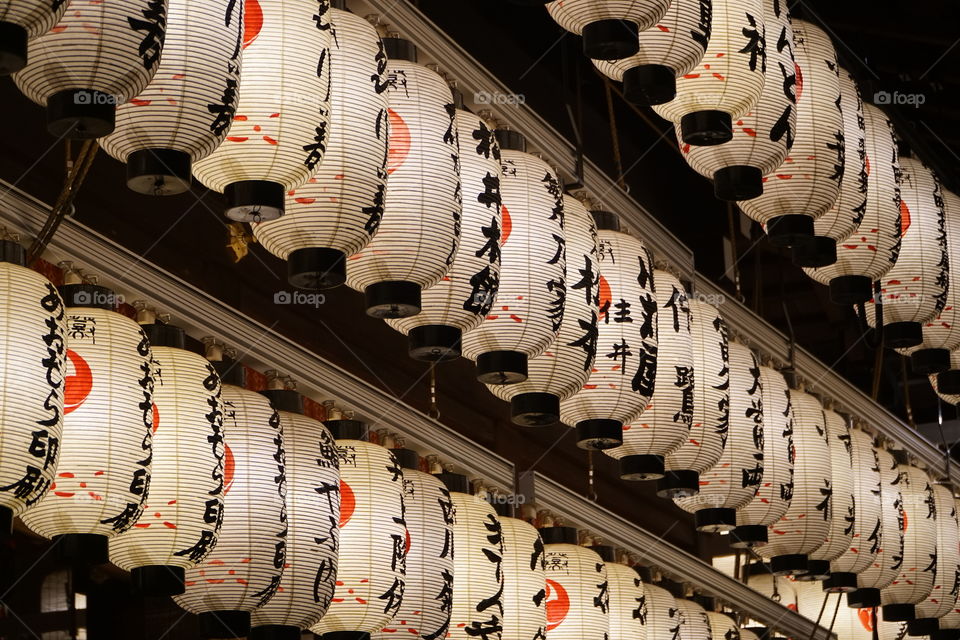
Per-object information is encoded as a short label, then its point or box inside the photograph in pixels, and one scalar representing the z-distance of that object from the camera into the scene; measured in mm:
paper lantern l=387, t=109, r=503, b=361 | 4684
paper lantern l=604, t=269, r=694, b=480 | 5902
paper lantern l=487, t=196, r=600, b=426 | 5191
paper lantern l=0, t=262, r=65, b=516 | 3387
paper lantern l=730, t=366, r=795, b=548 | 6809
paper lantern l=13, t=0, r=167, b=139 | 3176
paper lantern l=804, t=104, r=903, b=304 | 6910
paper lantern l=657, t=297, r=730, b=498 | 6195
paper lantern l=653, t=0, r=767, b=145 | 5398
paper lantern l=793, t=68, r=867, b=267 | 6492
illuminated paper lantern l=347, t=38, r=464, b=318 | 4371
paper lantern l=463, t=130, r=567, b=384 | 4930
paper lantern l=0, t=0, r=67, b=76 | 2959
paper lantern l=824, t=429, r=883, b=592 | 7820
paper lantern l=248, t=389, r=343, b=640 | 4496
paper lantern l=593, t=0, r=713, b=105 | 5039
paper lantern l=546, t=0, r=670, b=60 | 4723
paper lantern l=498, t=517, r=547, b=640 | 5734
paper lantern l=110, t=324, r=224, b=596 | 4043
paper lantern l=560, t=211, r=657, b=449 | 5551
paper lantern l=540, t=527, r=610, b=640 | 6137
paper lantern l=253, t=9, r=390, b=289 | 4082
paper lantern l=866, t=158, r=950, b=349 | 7637
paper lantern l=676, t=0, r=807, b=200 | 5680
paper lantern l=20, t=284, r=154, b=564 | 3730
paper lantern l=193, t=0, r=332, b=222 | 3842
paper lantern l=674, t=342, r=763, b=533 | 6527
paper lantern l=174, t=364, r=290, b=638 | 4285
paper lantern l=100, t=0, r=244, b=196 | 3465
